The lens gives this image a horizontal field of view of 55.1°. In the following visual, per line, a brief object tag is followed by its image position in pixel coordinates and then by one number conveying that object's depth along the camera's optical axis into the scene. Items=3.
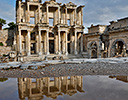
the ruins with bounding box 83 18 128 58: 21.41
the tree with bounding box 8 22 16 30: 41.34
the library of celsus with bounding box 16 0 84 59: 23.73
